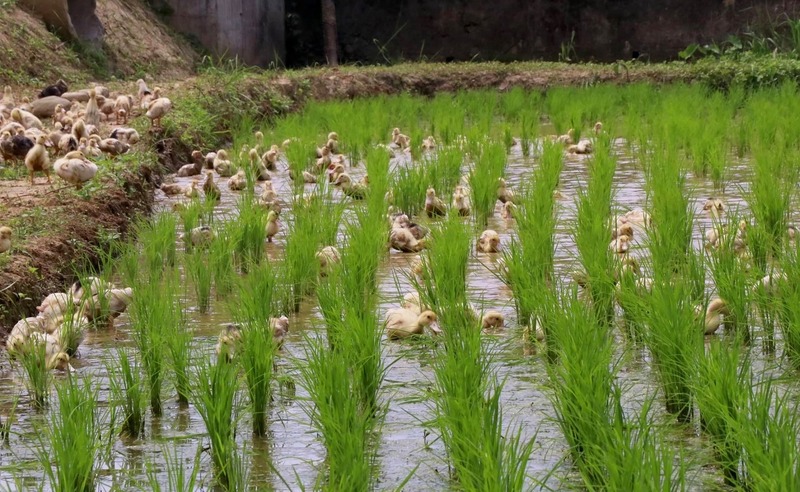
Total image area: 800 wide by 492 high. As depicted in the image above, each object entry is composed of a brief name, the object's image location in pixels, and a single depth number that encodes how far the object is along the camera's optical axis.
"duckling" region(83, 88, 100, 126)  15.93
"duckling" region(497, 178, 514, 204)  13.06
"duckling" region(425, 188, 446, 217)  12.47
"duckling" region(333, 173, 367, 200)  13.66
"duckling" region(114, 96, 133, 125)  16.97
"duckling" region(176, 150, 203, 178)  15.52
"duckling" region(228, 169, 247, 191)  14.49
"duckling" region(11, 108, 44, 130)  15.11
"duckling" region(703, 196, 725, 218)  11.99
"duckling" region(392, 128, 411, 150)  18.27
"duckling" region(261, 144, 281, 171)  15.99
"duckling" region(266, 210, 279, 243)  11.33
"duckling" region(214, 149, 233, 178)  15.75
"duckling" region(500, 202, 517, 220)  12.15
